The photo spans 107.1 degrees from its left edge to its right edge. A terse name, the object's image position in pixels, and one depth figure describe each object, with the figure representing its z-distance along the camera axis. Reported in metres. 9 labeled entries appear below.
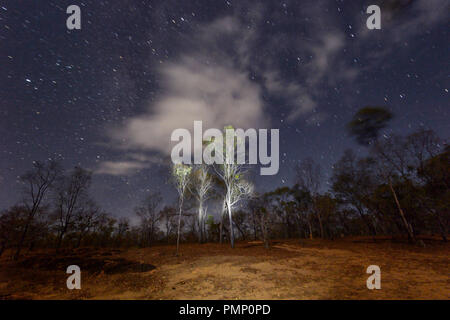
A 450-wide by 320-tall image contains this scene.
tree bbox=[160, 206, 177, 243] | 39.09
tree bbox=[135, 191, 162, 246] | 36.62
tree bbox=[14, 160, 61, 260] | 17.58
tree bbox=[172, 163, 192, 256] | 16.38
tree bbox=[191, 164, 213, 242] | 23.81
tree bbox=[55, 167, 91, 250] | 26.83
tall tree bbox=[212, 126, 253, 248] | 18.83
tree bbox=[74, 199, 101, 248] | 28.81
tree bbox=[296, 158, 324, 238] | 27.51
